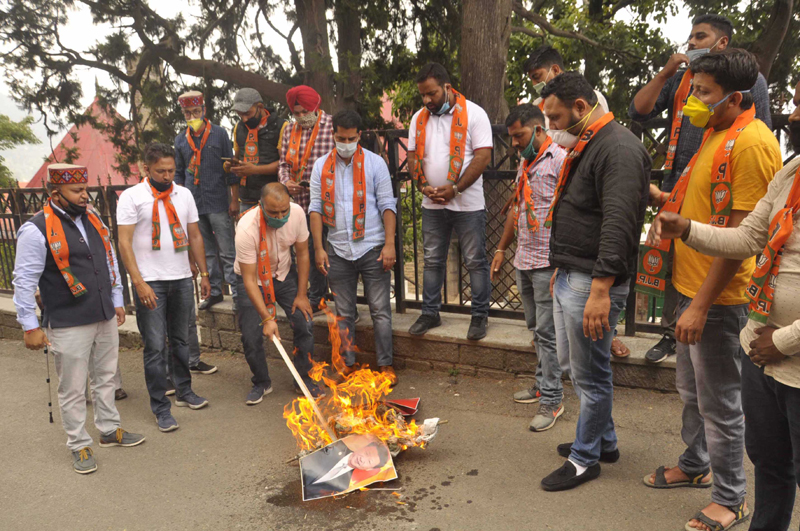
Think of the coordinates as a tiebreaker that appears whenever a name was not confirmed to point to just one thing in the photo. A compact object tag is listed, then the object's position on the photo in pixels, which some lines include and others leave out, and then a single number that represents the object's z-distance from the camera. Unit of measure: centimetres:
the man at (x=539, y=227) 436
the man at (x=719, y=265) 272
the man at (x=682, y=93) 398
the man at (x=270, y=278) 482
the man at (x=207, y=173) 636
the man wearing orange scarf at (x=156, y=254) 480
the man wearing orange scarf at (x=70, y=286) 410
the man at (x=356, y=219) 520
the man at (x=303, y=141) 577
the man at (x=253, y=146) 608
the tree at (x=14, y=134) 2006
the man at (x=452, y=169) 510
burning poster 363
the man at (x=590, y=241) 302
